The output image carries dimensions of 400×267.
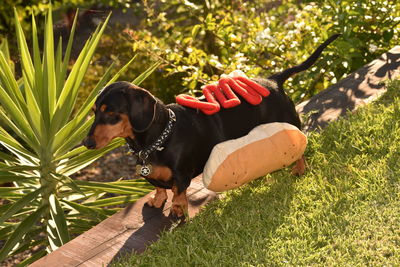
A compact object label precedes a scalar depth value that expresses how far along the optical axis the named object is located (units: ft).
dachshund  8.73
